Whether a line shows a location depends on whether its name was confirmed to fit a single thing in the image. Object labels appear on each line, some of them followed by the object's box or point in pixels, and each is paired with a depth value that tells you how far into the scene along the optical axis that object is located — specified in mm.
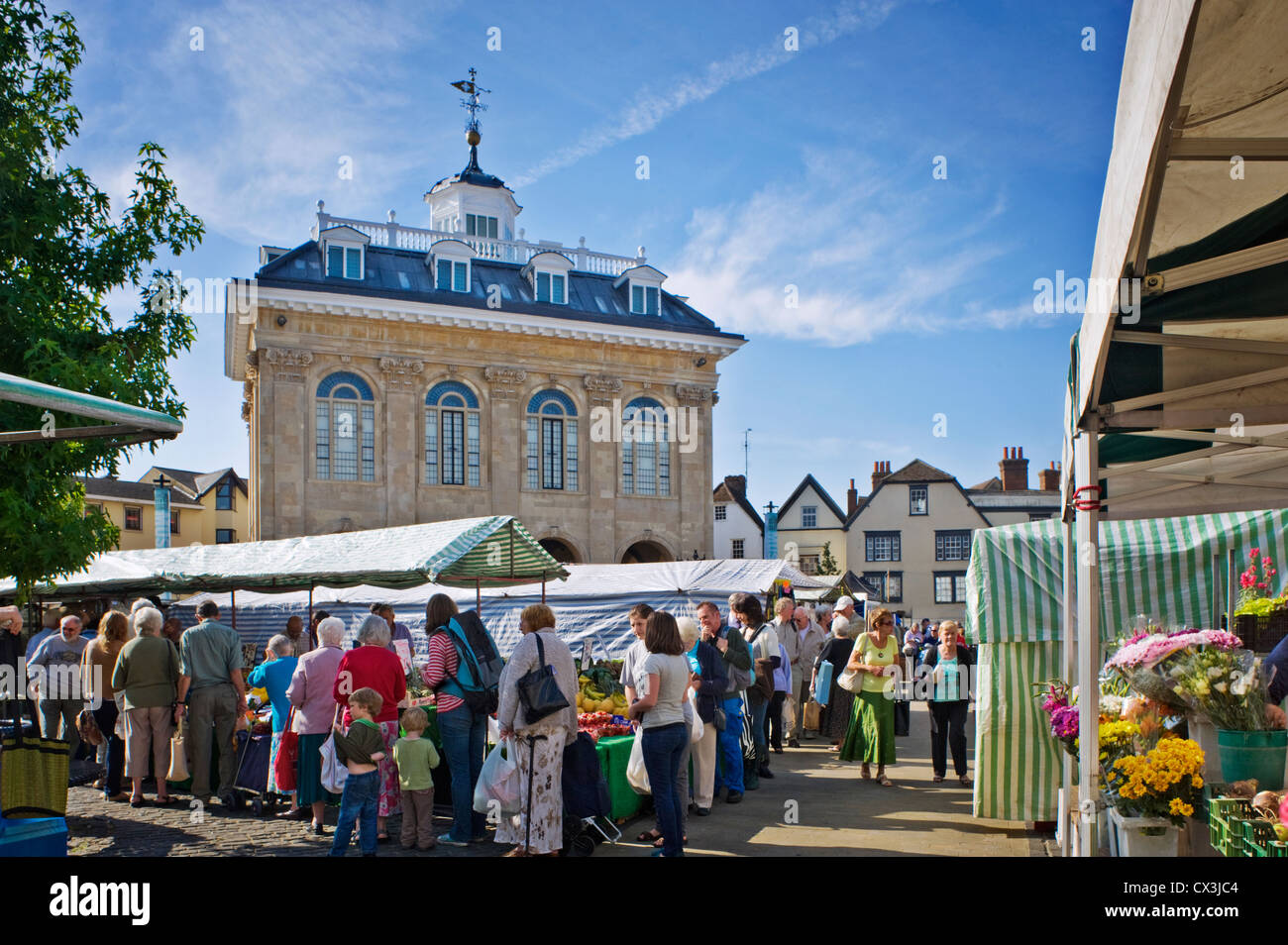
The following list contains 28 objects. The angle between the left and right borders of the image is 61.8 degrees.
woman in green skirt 11266
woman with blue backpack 8812
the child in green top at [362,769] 7707
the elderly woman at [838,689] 14742
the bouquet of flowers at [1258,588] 7406
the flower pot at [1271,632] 7207
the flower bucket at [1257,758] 4809
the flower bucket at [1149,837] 5090
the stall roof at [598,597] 20562
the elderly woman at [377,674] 8566
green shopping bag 6340
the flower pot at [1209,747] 5254
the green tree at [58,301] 8602
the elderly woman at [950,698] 11008
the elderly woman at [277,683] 10242
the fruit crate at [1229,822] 4383
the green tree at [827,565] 57594
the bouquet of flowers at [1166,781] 5004
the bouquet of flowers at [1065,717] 6352
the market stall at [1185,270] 3066
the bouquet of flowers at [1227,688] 4922
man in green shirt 10750
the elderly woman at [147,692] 10641
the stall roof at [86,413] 4430
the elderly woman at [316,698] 9352
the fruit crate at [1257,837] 4047
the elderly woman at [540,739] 7789
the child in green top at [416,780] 8547
